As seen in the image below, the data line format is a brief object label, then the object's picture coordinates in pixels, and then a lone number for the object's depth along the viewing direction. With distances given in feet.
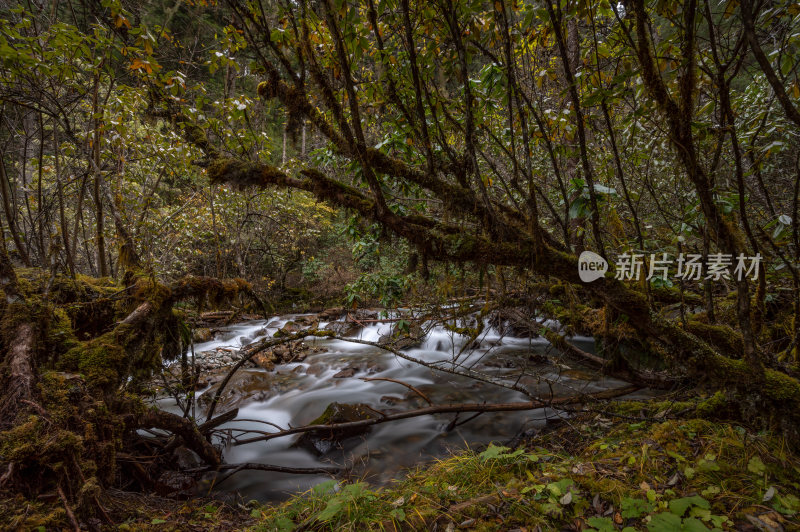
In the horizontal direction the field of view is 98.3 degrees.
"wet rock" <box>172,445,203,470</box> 11.62
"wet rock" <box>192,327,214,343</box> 27.93
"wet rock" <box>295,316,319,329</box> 31.57
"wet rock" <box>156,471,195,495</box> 10.34
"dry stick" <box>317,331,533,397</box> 11.78
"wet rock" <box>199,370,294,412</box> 18.75
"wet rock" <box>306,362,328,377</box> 23.15
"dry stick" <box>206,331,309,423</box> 11.55
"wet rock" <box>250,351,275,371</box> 23.31
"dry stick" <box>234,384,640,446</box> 13.42
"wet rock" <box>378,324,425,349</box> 25.86
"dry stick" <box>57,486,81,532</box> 5.69
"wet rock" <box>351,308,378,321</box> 31.63
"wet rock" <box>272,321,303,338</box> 30.51
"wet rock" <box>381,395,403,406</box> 18.42
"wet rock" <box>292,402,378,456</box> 14.43
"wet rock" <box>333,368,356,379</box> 22.20
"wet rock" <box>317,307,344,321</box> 35.37
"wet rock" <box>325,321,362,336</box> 30.35
